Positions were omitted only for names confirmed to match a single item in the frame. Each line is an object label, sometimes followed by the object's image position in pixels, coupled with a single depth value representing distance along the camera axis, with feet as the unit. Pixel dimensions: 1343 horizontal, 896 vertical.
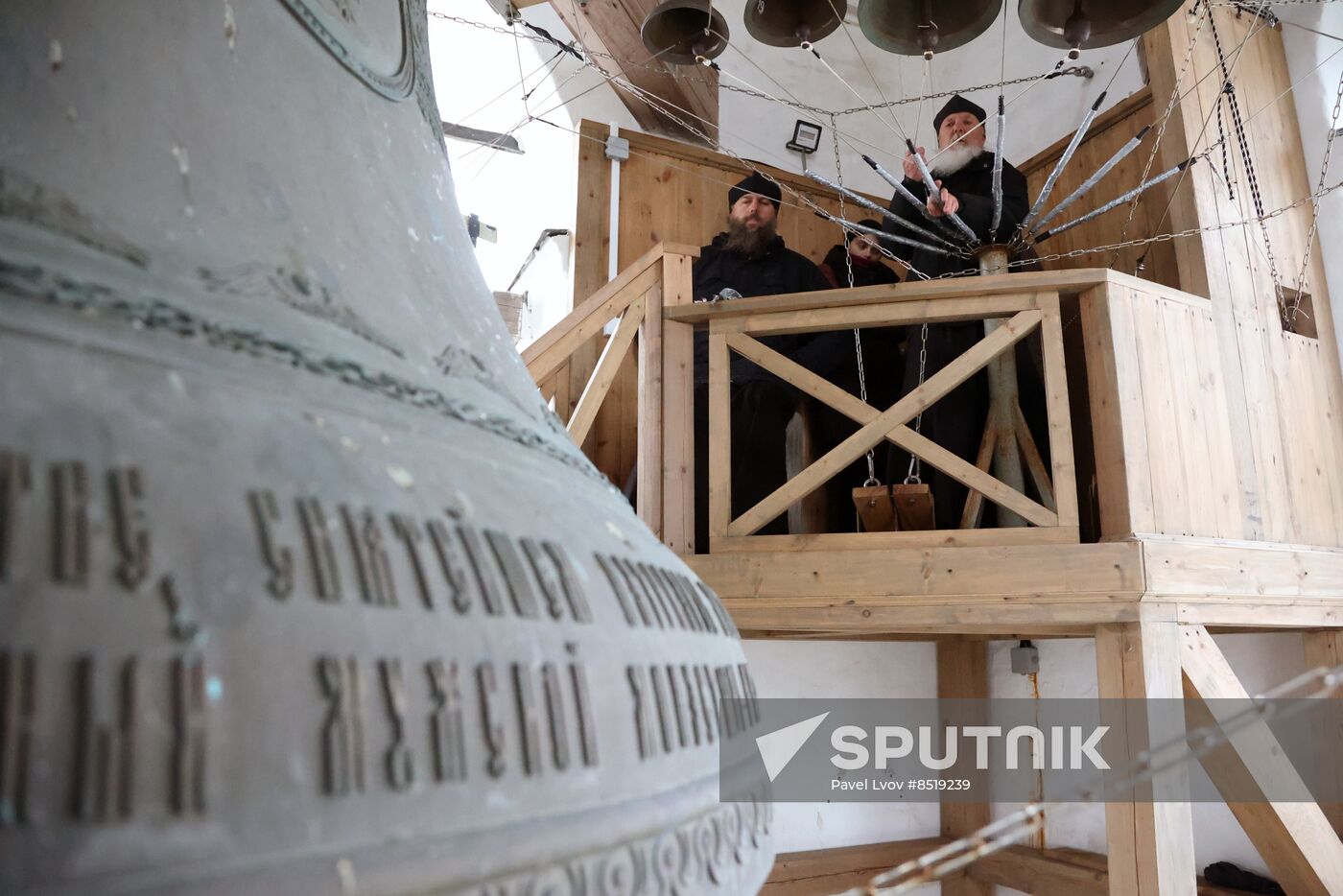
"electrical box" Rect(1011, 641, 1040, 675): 12.84
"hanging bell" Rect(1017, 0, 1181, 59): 8.82
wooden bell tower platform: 7.84
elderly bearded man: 9.39
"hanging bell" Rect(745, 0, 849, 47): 10.21
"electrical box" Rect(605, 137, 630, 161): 13.50
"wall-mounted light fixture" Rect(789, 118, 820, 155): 14.94
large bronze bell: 1.04
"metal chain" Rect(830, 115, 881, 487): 9.10
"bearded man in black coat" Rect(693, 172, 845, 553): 10.00
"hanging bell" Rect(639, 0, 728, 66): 11.03
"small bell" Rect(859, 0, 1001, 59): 9.37
